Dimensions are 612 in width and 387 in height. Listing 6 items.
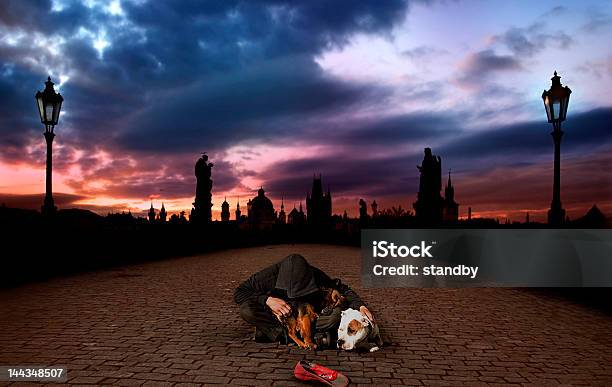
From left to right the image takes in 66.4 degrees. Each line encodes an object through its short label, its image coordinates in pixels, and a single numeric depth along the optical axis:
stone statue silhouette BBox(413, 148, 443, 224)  29.94
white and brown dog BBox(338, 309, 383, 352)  5.96
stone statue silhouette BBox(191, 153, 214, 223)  33.44
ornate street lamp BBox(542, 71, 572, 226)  11.92
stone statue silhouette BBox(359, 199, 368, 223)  102.44
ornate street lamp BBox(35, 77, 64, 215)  13.38
